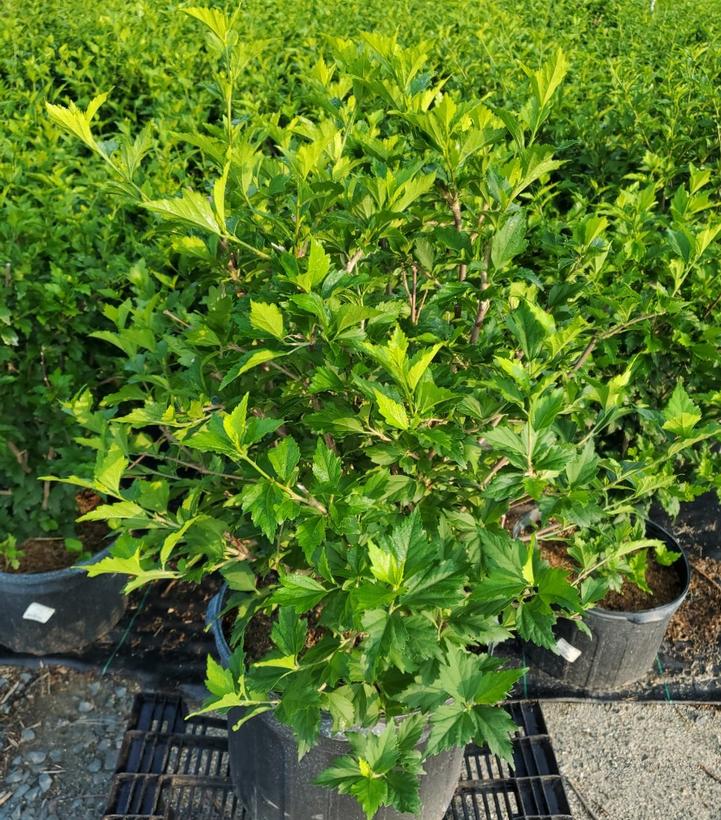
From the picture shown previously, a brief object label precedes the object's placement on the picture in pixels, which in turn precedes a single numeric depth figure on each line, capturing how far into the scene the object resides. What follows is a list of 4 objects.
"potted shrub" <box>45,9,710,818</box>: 1.42
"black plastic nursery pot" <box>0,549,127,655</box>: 2.86
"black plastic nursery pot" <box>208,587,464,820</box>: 1.93
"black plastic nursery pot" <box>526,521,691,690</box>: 2.76
